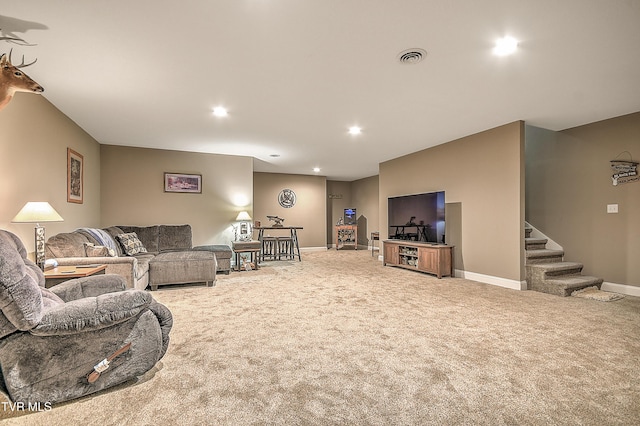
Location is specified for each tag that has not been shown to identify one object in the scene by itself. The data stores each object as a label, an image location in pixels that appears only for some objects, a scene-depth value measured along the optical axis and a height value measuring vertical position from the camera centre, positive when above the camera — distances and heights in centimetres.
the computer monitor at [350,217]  1080 -3
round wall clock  967 +58
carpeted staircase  406 -84
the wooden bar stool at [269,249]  723 -80
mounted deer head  237 +107
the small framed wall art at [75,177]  431 +59
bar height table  694 -48
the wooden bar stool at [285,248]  743 -83
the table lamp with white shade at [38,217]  279 +0
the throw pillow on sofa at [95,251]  364 -40
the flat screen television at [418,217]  540 -2
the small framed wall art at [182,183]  630 +71
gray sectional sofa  348 -53
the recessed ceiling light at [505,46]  243 +139
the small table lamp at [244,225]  671 -19
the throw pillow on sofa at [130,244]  479 -42
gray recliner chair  148 -65
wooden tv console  521 -75
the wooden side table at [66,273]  271 -51
